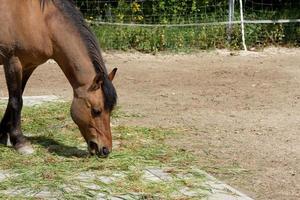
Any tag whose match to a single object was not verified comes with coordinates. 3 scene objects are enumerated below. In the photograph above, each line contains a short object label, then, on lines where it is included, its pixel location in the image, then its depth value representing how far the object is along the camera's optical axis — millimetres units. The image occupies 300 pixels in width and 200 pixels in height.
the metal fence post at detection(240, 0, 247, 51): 11214
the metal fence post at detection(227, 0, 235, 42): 11328
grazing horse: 4918
